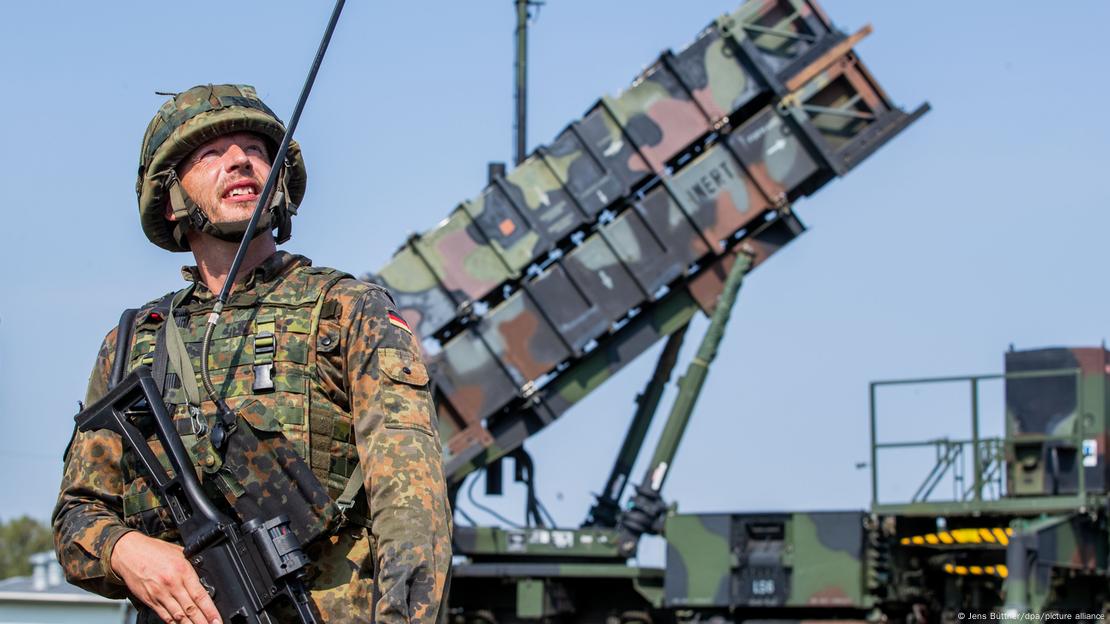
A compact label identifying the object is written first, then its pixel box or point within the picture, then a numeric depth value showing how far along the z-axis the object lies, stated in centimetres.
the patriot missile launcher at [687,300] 1199
